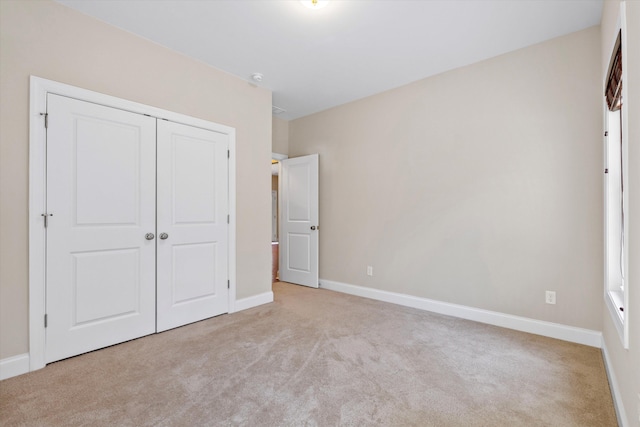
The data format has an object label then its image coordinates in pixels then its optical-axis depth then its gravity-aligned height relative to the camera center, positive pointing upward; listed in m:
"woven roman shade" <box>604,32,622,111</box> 1.73 +0.85
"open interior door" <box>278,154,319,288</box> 4.69 -0.09
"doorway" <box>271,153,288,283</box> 5.97 -0.07
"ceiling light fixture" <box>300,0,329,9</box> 2.31 +1.63
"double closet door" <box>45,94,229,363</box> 2.33 -0.10
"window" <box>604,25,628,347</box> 2.14 +0.11
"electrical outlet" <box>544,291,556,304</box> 2.76 -0.75
